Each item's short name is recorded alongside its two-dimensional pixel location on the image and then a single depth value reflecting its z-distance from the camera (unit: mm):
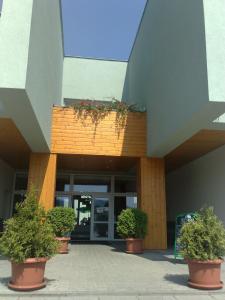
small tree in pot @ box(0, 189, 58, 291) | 4493
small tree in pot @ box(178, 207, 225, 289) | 4753
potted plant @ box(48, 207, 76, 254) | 8595
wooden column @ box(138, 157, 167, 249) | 9681
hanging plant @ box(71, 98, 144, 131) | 10117
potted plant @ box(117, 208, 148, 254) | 8893
